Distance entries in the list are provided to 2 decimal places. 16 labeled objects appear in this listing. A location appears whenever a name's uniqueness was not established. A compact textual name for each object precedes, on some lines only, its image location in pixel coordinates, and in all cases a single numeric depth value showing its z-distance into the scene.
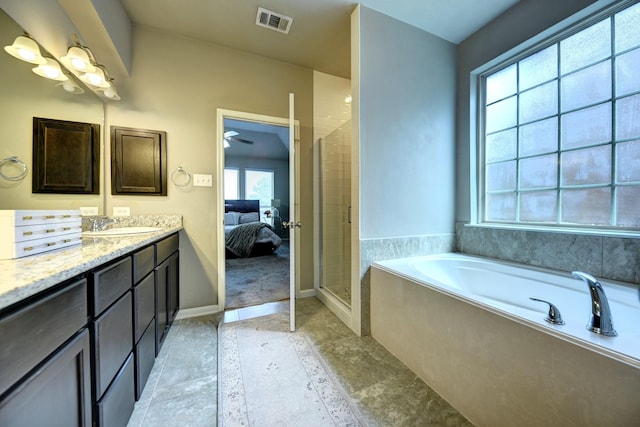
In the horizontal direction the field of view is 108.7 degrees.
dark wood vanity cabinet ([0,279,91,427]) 0.50
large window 1.45
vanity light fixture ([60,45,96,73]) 1.45
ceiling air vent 1.87
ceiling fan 3.94
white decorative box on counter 0.77
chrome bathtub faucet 0.82
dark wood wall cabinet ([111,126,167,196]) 1.93
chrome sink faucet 1.79
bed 4.50
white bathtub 0.75
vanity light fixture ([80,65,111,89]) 1.59
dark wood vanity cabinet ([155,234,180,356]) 1.53
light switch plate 2.19
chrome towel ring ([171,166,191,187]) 2.12
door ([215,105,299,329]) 2.25
